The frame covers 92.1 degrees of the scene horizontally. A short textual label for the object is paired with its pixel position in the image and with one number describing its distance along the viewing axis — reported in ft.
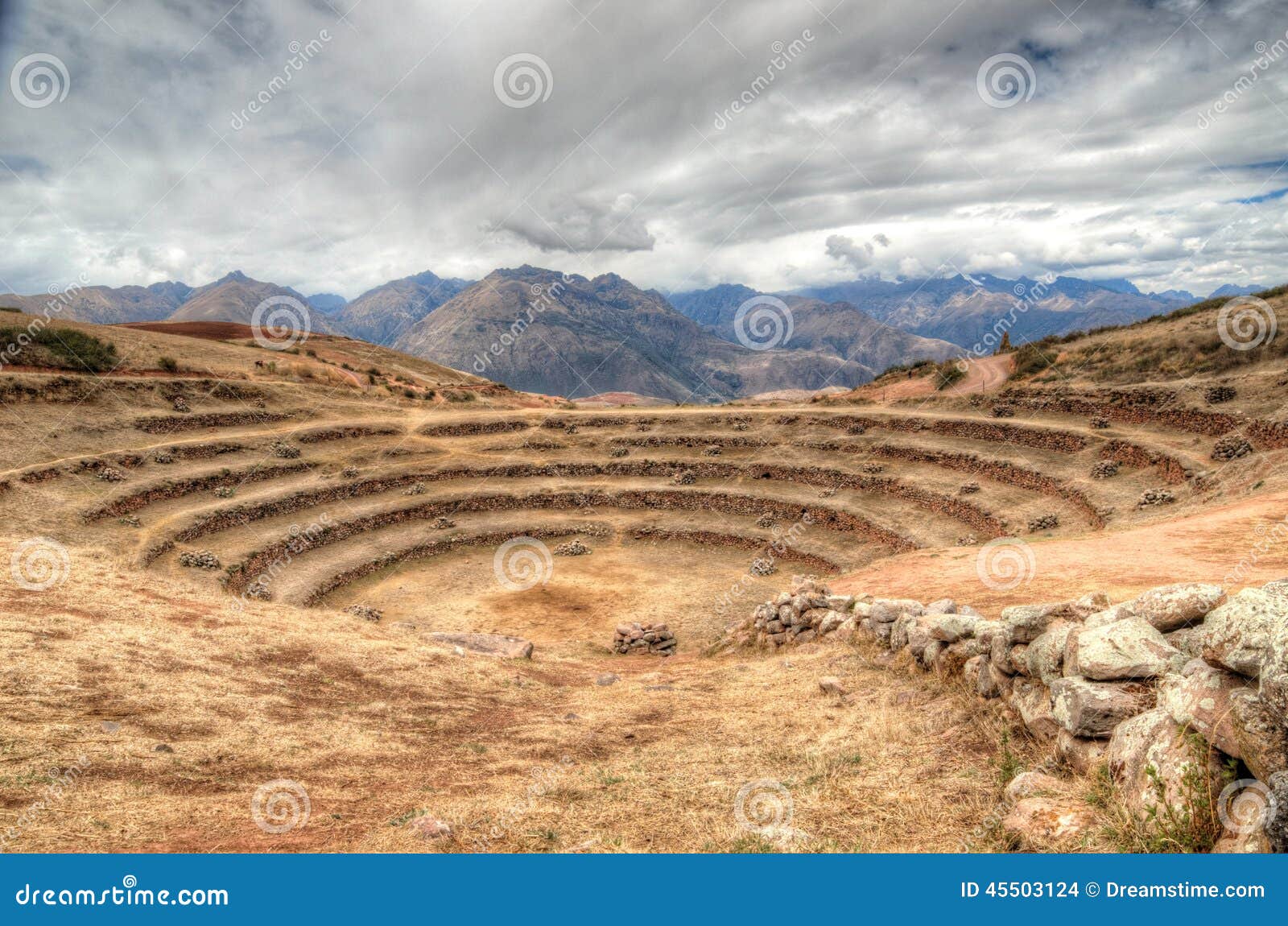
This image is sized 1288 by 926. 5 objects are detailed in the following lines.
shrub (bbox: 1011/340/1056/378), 159.94
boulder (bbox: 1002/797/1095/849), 18.43
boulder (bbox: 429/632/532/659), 62.08
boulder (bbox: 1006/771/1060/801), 21.39
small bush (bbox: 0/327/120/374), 128.06
